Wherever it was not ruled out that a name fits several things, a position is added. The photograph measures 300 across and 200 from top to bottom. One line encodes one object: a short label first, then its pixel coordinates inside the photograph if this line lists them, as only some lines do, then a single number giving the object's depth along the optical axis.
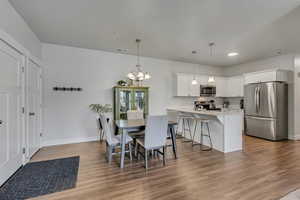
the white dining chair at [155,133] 2.68
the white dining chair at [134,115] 4.05
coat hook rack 4.19
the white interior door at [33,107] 3.15
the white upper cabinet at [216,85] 5.72
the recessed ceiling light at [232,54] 4.89
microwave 6.12
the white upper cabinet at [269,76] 4.62
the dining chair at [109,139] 2.93
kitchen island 3.61
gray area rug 2.04
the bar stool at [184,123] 4.61
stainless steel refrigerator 4.59
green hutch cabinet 4.51
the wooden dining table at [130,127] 2.77
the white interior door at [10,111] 2.20
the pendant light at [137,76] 3.48
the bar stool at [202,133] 3.80
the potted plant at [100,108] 4.50
